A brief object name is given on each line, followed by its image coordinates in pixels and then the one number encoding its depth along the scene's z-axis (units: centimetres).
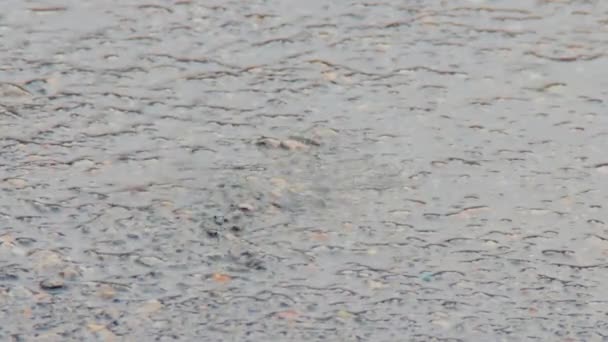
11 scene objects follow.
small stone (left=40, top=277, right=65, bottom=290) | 578
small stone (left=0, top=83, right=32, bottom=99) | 722
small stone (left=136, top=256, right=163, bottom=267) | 595
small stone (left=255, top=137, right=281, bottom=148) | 689
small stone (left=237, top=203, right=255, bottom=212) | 637
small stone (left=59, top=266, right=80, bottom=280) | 586
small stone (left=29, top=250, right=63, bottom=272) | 591
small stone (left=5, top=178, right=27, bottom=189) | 650
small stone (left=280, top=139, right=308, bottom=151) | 687
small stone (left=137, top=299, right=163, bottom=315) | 564
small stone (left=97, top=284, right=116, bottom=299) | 574
